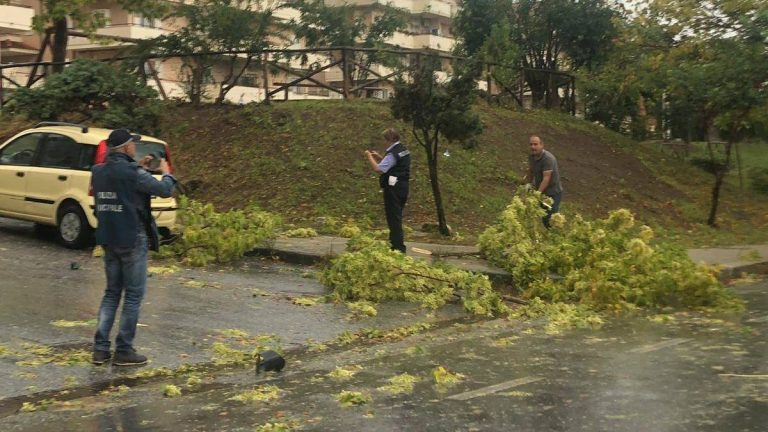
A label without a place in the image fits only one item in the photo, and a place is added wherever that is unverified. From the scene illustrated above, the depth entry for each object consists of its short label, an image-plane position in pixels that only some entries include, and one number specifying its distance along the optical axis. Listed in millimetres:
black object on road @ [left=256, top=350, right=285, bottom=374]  7499
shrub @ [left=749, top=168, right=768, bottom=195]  25172
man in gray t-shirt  14117
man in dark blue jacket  7445
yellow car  13336
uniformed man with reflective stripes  12695
